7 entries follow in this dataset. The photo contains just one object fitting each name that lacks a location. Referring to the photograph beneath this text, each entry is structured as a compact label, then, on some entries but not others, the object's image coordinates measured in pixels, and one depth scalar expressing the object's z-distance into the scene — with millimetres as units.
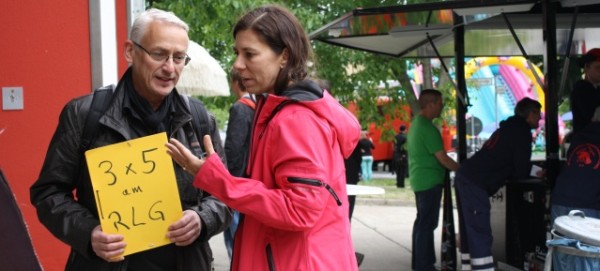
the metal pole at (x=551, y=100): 7359
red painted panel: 5566
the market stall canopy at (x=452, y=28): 7258
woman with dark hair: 2570
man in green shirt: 9242
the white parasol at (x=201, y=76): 9922
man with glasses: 3020
